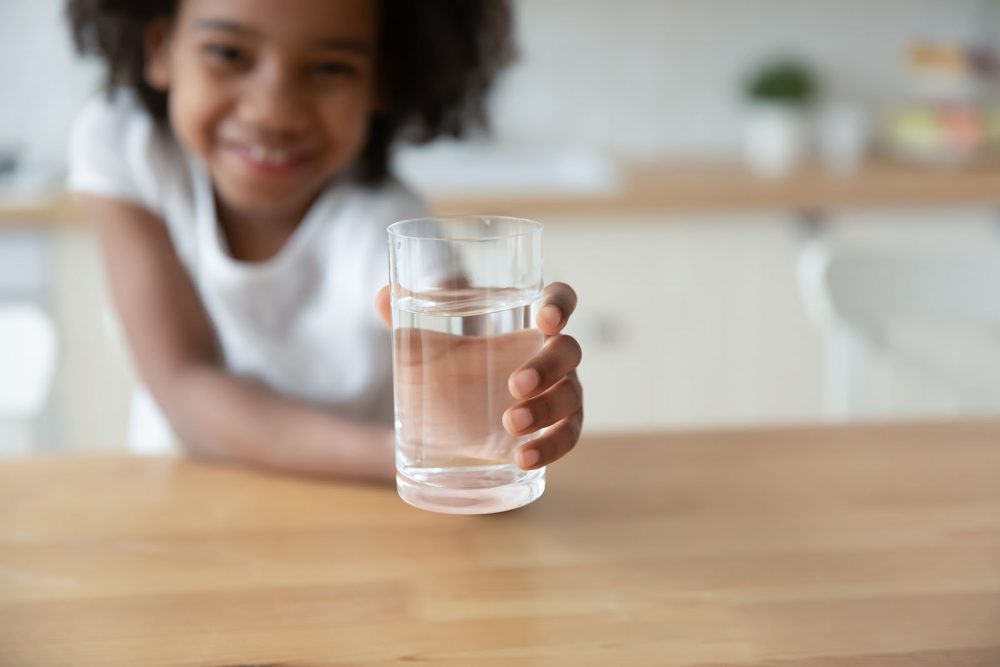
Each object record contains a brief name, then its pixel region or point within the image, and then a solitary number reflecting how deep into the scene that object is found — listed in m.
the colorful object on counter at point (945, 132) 2.58
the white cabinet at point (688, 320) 2.33
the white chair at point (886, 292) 1.48
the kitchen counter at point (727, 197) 2.19
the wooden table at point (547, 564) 0.70
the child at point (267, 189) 1.05
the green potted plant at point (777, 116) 2.65
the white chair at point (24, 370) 1.32
